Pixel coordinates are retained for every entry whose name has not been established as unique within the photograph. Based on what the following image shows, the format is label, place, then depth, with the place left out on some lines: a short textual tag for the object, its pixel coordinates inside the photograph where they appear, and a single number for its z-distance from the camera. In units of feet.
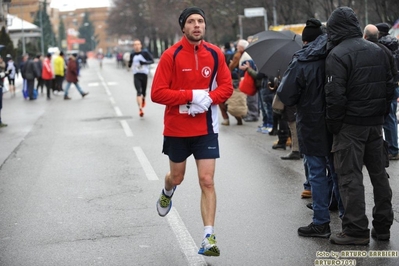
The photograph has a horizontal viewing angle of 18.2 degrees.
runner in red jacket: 32.63
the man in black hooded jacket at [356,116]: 33.04
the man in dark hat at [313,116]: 34.87
